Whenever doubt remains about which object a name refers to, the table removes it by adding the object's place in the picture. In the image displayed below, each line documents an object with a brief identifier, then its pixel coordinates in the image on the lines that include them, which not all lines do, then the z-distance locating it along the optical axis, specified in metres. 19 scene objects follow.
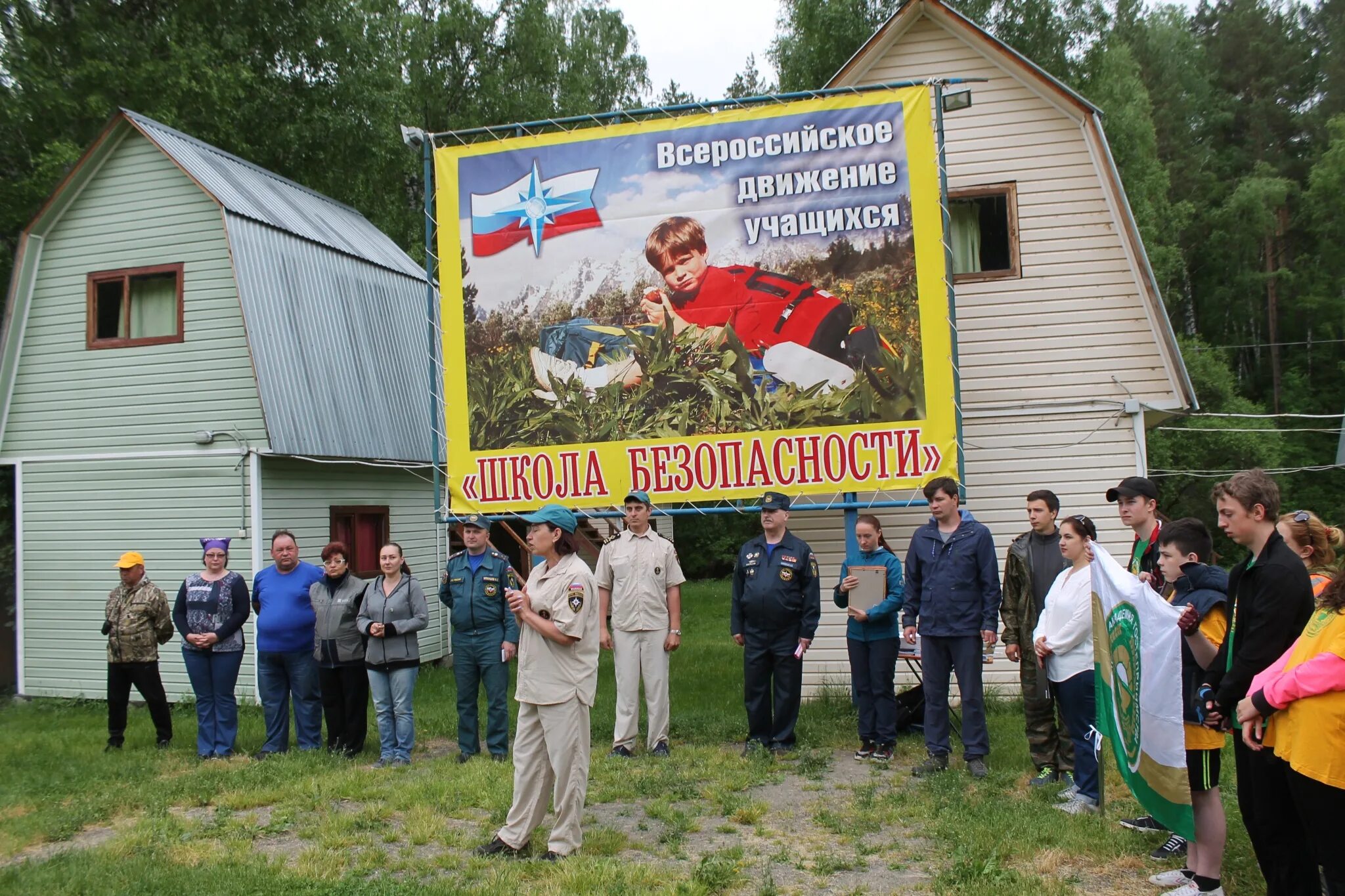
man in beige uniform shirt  9.02
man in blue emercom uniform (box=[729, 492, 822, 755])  8.71
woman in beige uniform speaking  6.00
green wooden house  13.37
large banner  10.25
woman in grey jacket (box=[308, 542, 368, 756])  9.11
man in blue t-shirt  9.39
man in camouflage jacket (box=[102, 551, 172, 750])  9.86
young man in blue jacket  7.71
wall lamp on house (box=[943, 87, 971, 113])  10.53
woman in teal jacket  8.58
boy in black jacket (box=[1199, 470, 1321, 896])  4.50
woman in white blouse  6.67
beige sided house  11.41
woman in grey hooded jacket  8.90
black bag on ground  9.51
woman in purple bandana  9.51
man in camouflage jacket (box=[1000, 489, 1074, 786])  7.44
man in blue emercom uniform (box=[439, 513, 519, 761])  8.91
